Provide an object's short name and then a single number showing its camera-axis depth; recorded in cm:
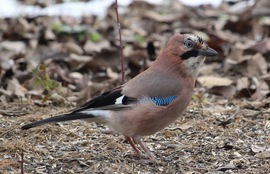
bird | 946
